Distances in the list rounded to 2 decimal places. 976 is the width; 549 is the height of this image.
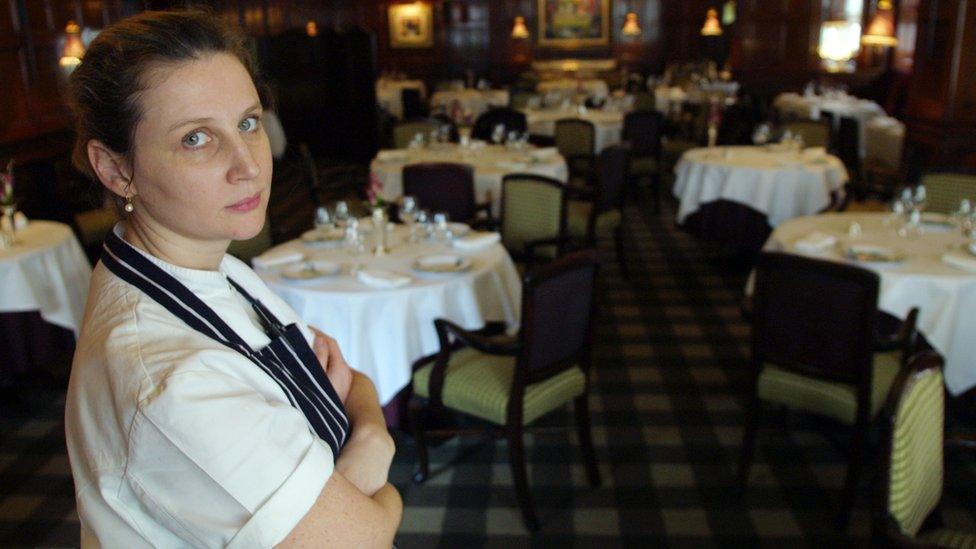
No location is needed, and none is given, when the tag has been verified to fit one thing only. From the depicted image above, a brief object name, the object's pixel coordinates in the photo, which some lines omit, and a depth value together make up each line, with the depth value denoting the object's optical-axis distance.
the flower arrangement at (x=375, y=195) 3.83
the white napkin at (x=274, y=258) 3.63
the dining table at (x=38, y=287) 4.01
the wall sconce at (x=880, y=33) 10.03
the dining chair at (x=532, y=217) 4.79
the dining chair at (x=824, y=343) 2.81
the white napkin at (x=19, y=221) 4.46
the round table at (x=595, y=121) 8.89
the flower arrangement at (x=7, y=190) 4.12
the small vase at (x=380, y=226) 3.79
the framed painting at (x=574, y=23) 16.47
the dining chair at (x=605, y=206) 5.36
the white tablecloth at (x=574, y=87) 13.24
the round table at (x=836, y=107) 10.00
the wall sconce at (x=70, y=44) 7.03
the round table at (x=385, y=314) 3.28
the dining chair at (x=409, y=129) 7.47
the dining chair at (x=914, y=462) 1.86
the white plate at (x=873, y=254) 3.50
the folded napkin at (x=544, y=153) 6.42
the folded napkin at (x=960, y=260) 3.37
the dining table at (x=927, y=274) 3.31
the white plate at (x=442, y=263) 3.49
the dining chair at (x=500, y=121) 7.96
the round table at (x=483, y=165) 6.00
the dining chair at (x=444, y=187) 5.10
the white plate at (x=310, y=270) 3.44
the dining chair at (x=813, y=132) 6.91
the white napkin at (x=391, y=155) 6.55
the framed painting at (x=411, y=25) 15.62
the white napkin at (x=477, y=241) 3.83
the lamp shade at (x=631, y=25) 15.74
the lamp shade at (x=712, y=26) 14.75
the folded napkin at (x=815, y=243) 3.72
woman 0.87
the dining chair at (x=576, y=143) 7.45
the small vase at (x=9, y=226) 4.20
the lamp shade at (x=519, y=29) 15.84
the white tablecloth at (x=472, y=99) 12.42
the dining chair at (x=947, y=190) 4.49
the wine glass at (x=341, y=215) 4.04
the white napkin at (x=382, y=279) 3.32
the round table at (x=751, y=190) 5.73
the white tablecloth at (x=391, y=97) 13.38
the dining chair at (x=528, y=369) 2.91
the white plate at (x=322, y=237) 4.00
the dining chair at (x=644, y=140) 7.94
